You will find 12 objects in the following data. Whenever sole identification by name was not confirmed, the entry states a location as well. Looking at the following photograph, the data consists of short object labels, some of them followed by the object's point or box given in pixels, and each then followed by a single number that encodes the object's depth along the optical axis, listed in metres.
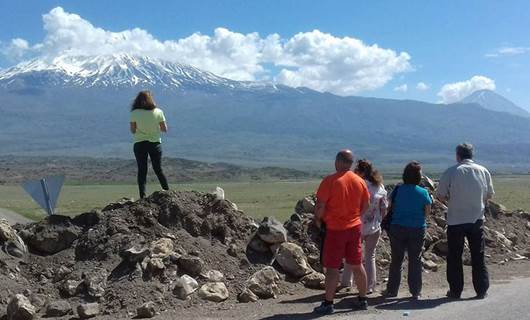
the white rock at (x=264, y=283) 9.34
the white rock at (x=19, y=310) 8.34
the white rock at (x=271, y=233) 10.44
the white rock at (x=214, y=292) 9.05
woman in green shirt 10.60
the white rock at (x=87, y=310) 8.41
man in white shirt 8.88
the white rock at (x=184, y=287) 8.95
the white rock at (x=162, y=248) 9.44
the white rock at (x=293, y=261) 10.14
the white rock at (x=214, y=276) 9.47
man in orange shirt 7.83
